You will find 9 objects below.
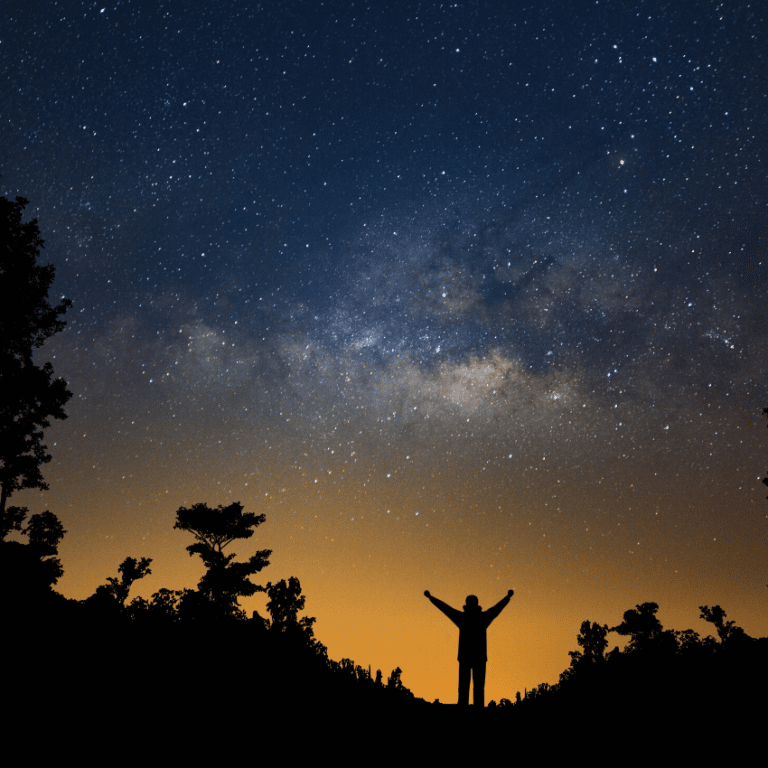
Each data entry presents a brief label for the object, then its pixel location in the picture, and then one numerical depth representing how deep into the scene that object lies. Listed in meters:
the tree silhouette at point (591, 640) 41.41
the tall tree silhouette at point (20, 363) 17.75
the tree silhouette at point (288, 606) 32.50
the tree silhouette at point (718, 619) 35.19
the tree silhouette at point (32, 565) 11.62
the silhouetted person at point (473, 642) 8.01
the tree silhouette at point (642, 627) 38.72
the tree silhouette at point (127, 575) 38.69
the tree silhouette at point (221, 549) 29.67
